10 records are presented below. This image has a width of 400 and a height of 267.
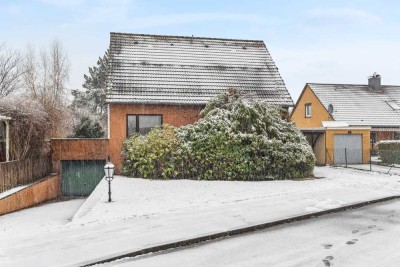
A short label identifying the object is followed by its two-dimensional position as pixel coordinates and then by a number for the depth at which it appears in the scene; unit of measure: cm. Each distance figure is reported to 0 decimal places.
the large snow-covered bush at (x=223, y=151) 1678
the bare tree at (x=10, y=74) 3791
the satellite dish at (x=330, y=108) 3014
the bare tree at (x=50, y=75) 3847
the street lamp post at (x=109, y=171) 1193
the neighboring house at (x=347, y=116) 2500
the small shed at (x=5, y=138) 1631
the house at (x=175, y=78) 1897
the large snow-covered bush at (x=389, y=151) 2311
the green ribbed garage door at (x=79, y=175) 1955
